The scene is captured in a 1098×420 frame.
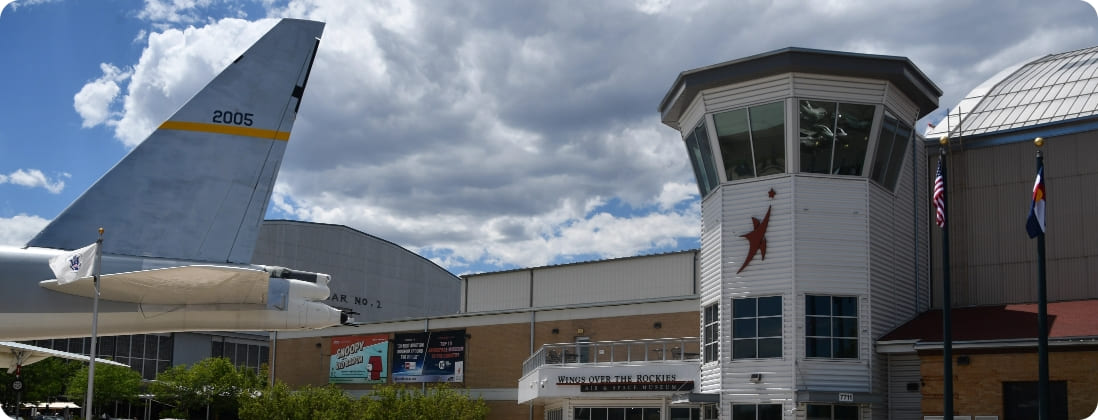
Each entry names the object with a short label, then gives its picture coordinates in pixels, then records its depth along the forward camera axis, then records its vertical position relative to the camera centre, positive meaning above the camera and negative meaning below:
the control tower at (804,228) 31.67 +4.25
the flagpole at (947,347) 24.30 +0.52
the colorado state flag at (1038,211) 23.42 +3.54
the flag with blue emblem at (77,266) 20.53 +1.65
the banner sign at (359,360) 59.56 -0.12
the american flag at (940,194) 25.20 +4.19
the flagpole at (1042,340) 22.06 +0.67
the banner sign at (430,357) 55.62 +0.12
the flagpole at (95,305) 20.39 +0.90
